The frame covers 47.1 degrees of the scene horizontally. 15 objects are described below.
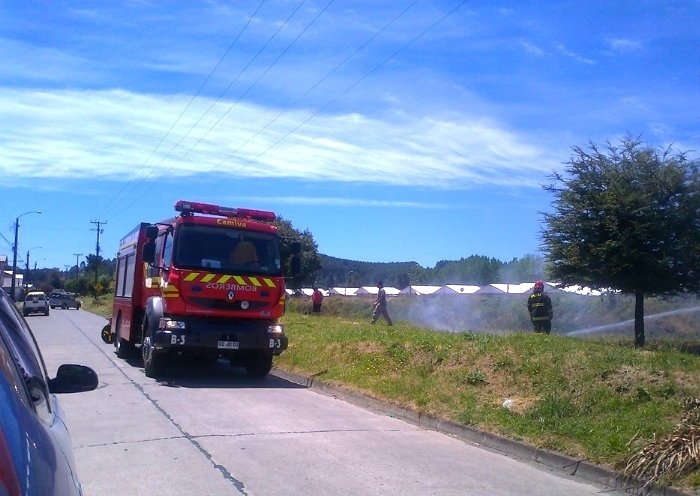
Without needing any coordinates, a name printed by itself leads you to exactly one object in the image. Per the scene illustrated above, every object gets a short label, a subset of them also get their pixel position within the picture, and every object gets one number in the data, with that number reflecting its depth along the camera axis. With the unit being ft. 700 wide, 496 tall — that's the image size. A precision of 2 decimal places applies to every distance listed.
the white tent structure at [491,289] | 183.09
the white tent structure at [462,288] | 201.33
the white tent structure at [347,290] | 299.75
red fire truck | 48.83
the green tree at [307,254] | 158.61
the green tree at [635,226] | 57.77
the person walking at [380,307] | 84.69
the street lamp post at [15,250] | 230.97
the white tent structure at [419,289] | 242.58
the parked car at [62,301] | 249.34
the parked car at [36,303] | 177.58
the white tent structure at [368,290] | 276.04
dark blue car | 7.72
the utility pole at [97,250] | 311.95
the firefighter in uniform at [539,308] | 61.82
